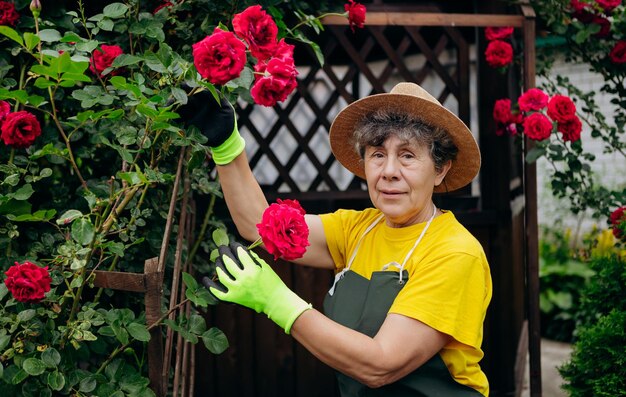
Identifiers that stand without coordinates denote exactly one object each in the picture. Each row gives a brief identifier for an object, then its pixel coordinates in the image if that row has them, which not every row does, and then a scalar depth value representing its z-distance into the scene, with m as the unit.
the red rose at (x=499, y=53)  3.50
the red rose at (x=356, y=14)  2.89
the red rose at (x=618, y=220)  3.28
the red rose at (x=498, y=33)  3.51
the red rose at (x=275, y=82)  1.87
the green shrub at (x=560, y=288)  5.75
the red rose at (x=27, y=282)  1.77
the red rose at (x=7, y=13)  2.30
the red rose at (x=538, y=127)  3.28
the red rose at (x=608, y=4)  3.42
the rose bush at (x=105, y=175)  1.87
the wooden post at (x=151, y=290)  1.96
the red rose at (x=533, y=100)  3.33
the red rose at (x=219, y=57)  1.69
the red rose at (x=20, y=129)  2.00
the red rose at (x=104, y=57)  2.19
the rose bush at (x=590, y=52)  3.54
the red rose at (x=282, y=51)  1.90
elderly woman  1.80
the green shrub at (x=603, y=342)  2.97
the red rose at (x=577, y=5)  3.54
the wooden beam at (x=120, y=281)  1.97
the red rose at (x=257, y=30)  1.80
